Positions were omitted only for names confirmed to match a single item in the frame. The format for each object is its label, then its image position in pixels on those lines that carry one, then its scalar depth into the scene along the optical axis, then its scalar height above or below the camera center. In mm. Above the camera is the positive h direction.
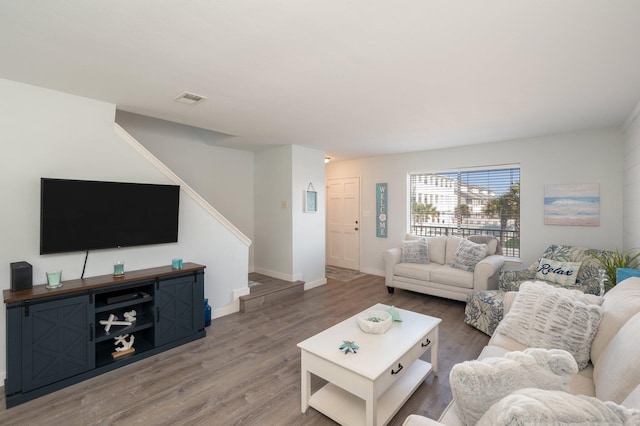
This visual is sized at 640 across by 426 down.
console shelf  2096 -994
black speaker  2217 -514
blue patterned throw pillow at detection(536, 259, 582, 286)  3301 -706
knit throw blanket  724 -524
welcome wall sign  5750 +47
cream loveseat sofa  3910 -817
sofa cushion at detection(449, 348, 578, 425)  1050 -622
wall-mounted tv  2439 -33
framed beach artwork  3775 +122
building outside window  4508 +154
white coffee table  1692 -1010
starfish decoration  1866 -906
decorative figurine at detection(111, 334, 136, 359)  2615 -1292
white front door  6219 -236
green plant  2924 -525
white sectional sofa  746 -635
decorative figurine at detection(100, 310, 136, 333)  2605 -1031
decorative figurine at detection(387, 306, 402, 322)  2362 -868
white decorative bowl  2141 -856
